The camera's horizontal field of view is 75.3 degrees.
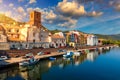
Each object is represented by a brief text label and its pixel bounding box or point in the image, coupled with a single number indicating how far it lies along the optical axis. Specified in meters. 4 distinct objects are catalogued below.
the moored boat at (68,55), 31.16
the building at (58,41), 40.55
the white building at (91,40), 66.79
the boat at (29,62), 19.48
